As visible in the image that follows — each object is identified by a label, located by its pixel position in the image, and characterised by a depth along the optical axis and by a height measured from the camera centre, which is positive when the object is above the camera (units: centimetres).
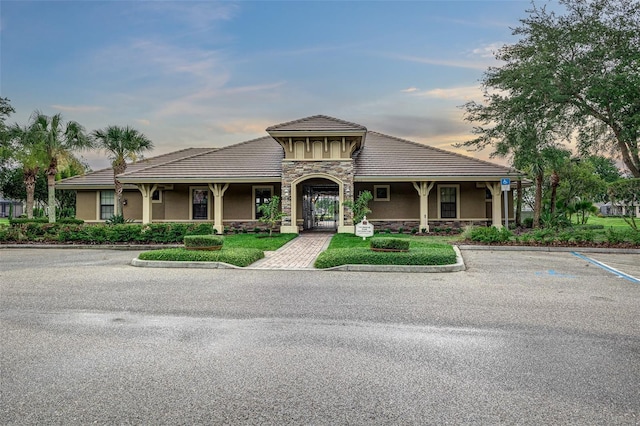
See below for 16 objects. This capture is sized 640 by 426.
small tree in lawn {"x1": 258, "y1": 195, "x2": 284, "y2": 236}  1837 +21
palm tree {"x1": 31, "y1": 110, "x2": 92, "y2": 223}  2358 +468
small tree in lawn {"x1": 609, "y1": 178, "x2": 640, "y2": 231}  1625 +82
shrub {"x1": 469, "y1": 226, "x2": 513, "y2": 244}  1509 -78
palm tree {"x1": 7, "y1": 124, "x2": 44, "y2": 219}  2397 +408
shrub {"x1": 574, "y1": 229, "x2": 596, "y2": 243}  1488 -87
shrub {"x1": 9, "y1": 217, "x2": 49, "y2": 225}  1734 -5
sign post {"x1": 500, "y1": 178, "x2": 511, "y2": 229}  1741 +124
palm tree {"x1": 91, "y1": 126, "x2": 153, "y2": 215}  2100 +387
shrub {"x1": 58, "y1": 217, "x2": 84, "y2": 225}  2080 -10
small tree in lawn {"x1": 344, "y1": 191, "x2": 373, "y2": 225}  1872 +49
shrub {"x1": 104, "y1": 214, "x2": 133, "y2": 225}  1953 -7
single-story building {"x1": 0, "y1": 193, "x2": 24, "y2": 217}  6266 +197
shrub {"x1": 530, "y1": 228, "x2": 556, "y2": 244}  1492 -83
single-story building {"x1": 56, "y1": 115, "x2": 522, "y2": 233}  1994 +174
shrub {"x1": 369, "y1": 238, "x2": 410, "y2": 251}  1132 -79
